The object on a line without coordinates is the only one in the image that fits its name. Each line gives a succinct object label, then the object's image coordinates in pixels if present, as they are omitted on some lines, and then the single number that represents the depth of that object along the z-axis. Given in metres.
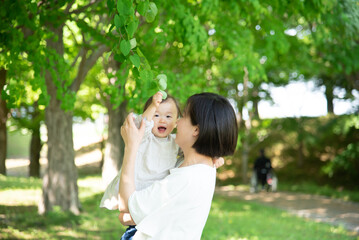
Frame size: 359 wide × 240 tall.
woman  1.67
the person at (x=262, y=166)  14.91
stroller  14.94
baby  2.03
